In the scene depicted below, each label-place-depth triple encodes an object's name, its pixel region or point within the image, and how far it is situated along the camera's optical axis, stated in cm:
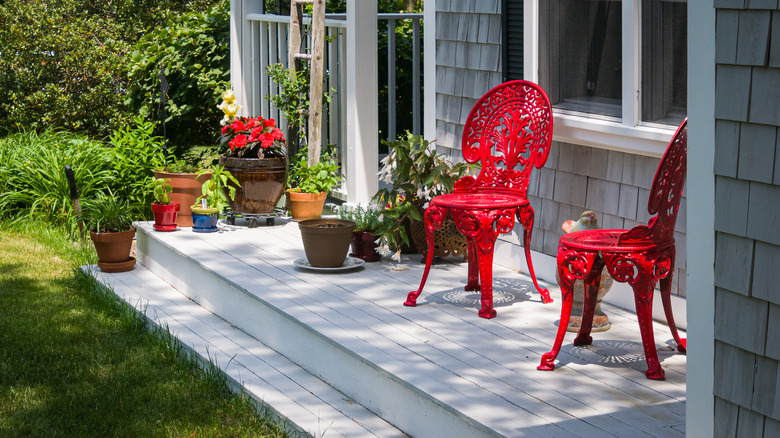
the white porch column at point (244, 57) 726
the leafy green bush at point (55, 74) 1052
